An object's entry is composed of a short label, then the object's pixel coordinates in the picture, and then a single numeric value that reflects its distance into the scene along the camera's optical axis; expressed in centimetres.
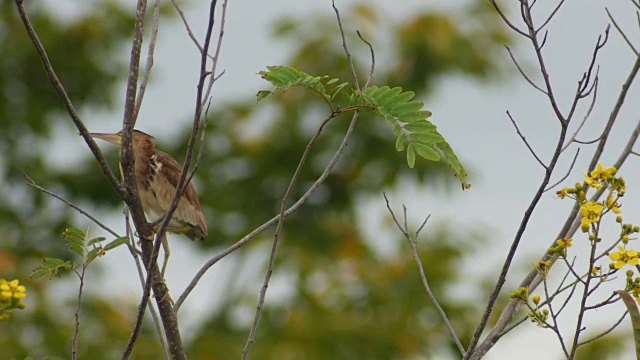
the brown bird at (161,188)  895
